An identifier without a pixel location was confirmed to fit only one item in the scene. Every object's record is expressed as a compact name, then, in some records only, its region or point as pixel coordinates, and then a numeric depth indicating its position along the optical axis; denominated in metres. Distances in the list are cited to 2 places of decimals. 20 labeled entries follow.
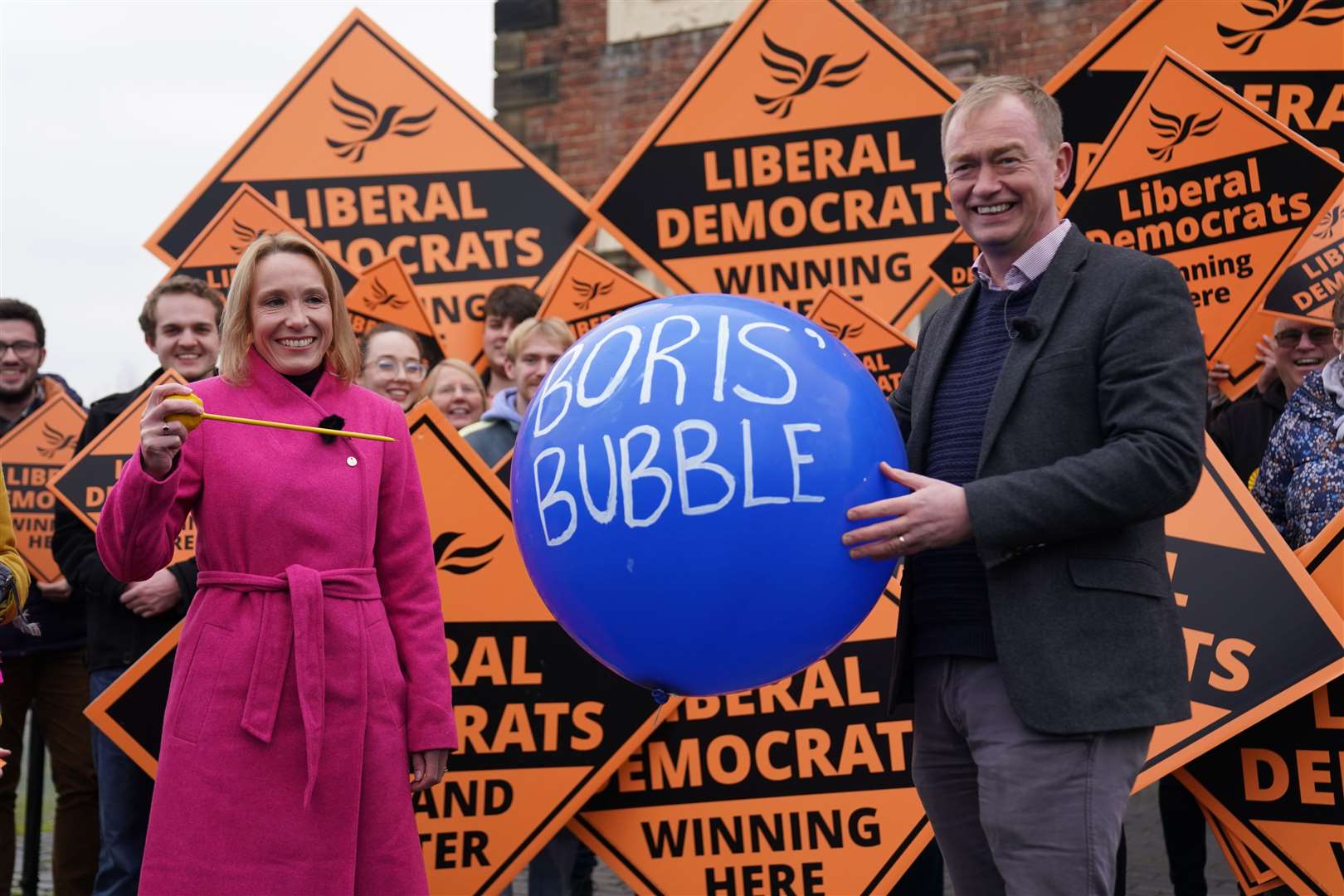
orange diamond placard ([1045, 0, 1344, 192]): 5.19
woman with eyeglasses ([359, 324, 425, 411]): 5.15
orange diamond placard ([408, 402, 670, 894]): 3.98
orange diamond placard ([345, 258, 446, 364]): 5.81
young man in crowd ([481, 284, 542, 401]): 5.88
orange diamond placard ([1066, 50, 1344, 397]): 4.73
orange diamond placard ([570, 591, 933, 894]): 3.98
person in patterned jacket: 4.08
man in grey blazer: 2.29
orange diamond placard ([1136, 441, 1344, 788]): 3.66
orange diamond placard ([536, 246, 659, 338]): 5.55
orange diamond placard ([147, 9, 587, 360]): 6.26
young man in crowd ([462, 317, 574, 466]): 5.05
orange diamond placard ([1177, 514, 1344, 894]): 3.69
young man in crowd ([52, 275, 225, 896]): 4.27
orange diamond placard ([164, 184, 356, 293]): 5.91
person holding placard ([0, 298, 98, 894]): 5.04
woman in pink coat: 2.88
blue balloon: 2.26
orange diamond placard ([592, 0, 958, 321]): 5.36
